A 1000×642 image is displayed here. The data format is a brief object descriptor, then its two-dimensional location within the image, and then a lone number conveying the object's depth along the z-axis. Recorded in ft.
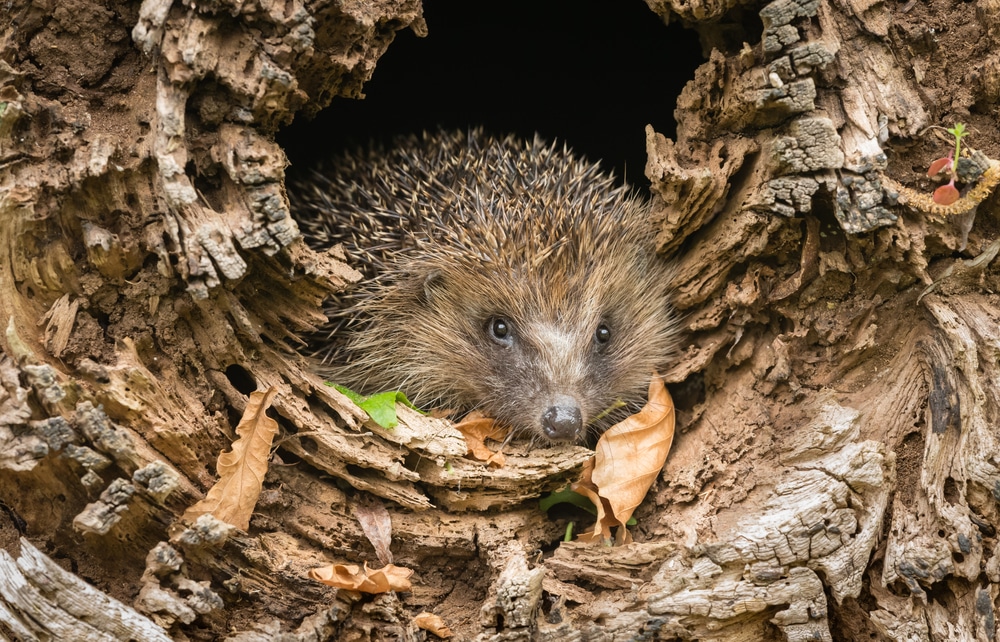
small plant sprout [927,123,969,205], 19.36
